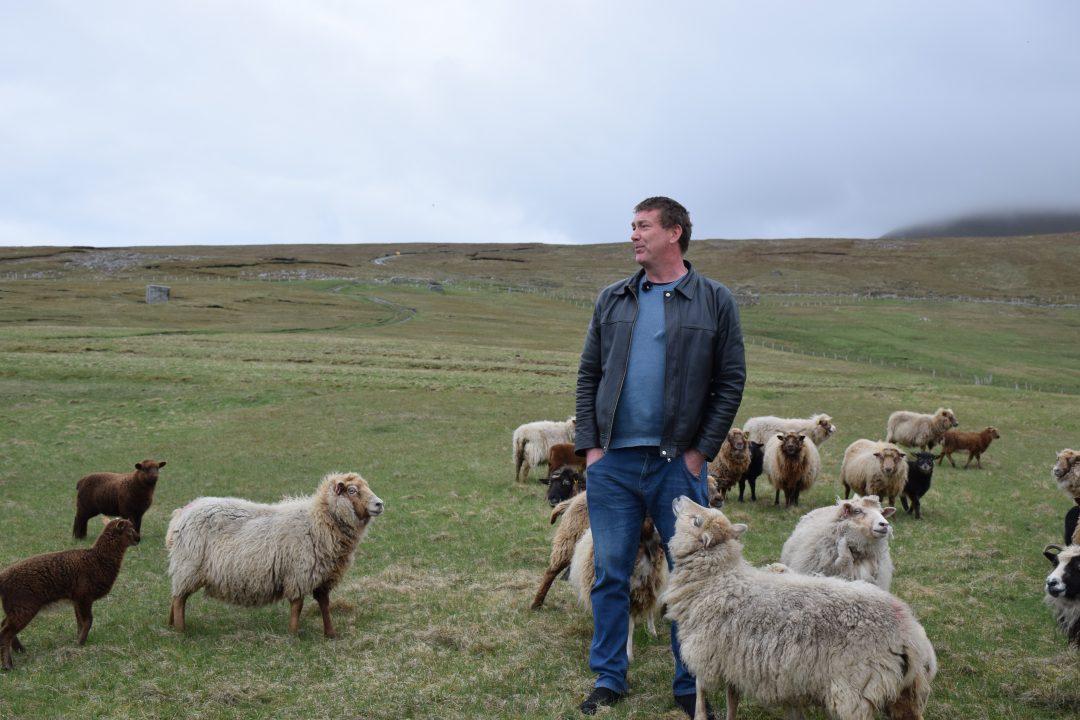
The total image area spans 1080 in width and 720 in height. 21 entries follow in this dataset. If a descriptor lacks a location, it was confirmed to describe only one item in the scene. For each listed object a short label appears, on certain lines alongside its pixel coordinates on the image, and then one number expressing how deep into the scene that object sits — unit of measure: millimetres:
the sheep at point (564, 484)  13398
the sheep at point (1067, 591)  6422
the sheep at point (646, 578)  7258
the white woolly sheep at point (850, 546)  7391
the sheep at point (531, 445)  17812
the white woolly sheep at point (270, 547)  7938
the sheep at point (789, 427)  19250
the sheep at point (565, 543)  8492
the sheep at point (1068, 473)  12828
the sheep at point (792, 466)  14664
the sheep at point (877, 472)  14234
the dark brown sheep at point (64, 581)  6883
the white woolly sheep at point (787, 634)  4914
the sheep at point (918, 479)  14227
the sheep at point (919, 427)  23812
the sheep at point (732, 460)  15180
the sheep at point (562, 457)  16156
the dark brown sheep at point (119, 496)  12070
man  5559
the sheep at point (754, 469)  15812
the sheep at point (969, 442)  21188
